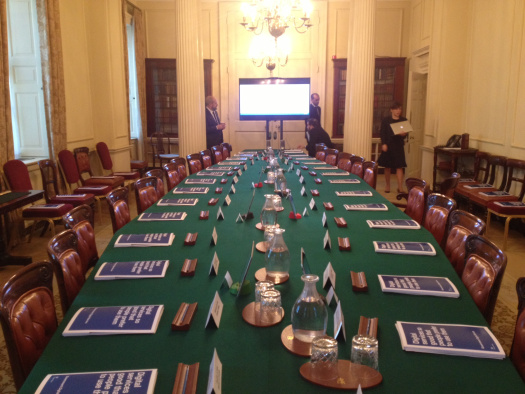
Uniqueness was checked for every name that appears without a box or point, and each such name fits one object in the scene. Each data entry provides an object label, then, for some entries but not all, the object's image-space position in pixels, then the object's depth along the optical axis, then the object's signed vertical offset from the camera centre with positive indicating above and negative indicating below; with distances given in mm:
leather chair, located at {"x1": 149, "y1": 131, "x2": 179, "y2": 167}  9773 -680
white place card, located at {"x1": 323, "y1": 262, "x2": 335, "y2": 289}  1866 -643
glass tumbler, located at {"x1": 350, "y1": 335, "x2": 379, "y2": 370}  1301 -650
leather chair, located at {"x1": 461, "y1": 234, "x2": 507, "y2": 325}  1877 -651
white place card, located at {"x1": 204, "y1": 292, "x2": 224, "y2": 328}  1579 -675
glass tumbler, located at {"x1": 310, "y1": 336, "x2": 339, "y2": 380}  1293 -663
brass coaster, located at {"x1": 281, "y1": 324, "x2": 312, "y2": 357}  1410 -699
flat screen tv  10070 +328
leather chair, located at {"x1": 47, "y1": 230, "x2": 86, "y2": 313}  2078 -681
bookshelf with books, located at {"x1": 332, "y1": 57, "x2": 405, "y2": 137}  10242 +558
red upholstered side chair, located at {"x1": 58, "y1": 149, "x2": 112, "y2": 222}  6152 -864
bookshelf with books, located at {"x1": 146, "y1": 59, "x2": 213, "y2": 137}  10367 +450
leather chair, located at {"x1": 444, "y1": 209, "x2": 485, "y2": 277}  2406 -628
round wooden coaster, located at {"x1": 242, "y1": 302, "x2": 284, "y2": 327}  1600 -698
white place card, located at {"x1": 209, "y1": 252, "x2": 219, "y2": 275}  2095 -674
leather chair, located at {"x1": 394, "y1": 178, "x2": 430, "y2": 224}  3695 -683
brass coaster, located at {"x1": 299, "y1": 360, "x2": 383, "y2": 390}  1246 -702
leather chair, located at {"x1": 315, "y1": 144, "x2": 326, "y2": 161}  7402 -600
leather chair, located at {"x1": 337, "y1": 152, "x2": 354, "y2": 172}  6218 -625
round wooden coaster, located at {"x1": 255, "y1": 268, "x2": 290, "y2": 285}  1957 -679
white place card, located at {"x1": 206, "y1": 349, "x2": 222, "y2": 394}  1151 -657
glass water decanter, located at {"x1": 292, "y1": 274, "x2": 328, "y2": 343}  1398 -592
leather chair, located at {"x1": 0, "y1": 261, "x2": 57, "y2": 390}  1530 -688
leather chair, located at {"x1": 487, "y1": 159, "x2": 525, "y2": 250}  5156 -987
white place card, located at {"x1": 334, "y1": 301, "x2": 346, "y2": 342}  1464 -654
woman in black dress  7887 -559
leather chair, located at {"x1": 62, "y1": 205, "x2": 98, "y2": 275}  2507 -647
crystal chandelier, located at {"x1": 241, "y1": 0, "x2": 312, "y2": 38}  5965 +1276
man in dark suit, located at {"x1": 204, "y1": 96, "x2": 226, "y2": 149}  8766 -228
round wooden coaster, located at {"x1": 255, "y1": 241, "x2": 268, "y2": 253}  2364 -668
